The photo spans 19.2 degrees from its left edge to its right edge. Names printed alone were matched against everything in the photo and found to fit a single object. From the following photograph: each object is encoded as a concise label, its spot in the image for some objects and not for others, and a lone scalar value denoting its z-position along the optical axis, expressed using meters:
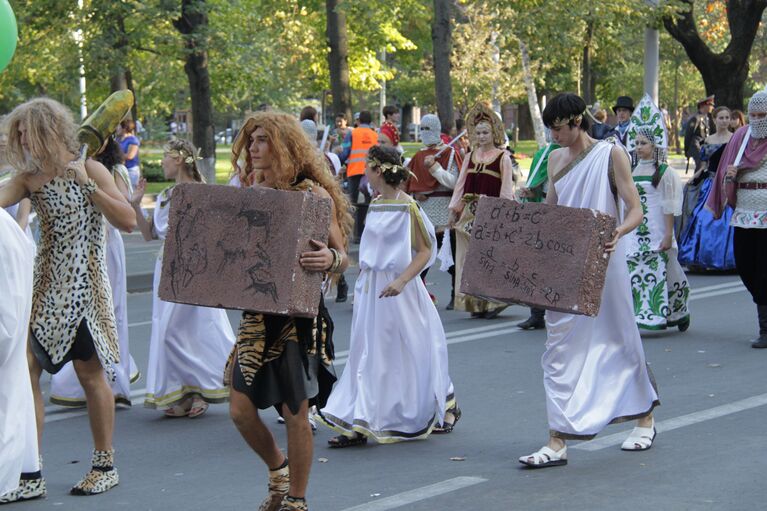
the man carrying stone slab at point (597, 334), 11.61
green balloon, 11.73
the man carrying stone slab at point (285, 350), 9.26
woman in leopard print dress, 10.65
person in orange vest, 34.36
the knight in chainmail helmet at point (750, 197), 17.96
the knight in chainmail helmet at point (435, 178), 22.68
